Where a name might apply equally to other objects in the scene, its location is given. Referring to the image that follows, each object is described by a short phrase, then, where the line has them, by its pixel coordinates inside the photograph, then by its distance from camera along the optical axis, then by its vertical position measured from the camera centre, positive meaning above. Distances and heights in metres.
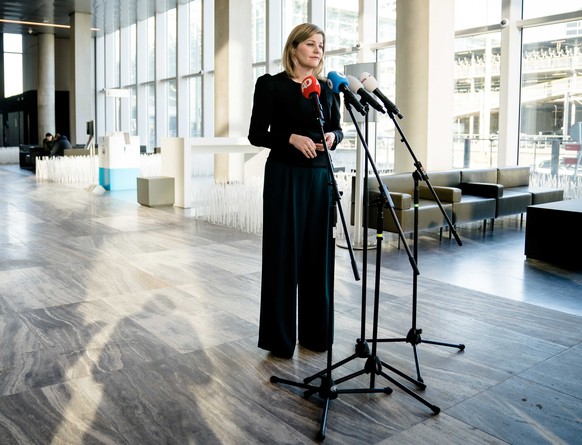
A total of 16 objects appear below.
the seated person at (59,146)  18.31 +0.44
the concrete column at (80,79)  22.16 +2.96
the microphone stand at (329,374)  2.60 -0.96
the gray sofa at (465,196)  7.22 -0.39
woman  3.26 -0.15
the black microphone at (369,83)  3.06 +0.40
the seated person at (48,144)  18.84 +0.50
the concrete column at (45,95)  24.75 +2.57
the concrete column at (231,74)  14.73 +2.12
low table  6.07 -0.67
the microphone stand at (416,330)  3.08 -0.88
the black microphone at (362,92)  2.83 +0.33
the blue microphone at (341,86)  2.75 +0.35
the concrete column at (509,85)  10.48 +1.37
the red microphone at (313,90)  2.69 +0.32
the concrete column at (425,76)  9.17 +1.31
